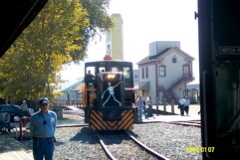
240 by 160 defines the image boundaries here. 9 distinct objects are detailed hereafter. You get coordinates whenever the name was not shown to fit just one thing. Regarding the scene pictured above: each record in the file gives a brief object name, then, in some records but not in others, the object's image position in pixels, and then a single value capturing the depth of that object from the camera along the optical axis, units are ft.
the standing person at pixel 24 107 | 68.00
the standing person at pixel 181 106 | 83.92
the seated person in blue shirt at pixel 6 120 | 49.71
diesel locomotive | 48.39
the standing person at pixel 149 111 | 76.54
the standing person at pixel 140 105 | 66.95
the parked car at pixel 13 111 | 74.63
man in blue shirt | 19.99
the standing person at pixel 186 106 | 83.16
